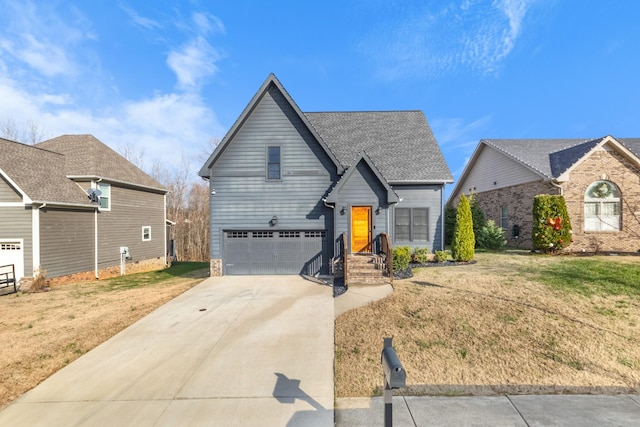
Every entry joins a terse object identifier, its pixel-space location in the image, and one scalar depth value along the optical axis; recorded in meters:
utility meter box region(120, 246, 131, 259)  16.66
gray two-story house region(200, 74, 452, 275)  12.09
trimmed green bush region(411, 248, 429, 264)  12.63
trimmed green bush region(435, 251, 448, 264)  12.76
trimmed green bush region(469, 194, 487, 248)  19.13
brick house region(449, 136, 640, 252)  15.06
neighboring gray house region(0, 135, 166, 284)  12.07
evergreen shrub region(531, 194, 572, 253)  14.05
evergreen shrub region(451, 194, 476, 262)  12.84
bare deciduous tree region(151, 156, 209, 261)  31.12
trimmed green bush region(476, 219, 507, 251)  16.77
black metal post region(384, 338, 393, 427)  2.73
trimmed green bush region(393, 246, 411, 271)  11.06
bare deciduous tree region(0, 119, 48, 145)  25.83
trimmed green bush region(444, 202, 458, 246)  19.67
